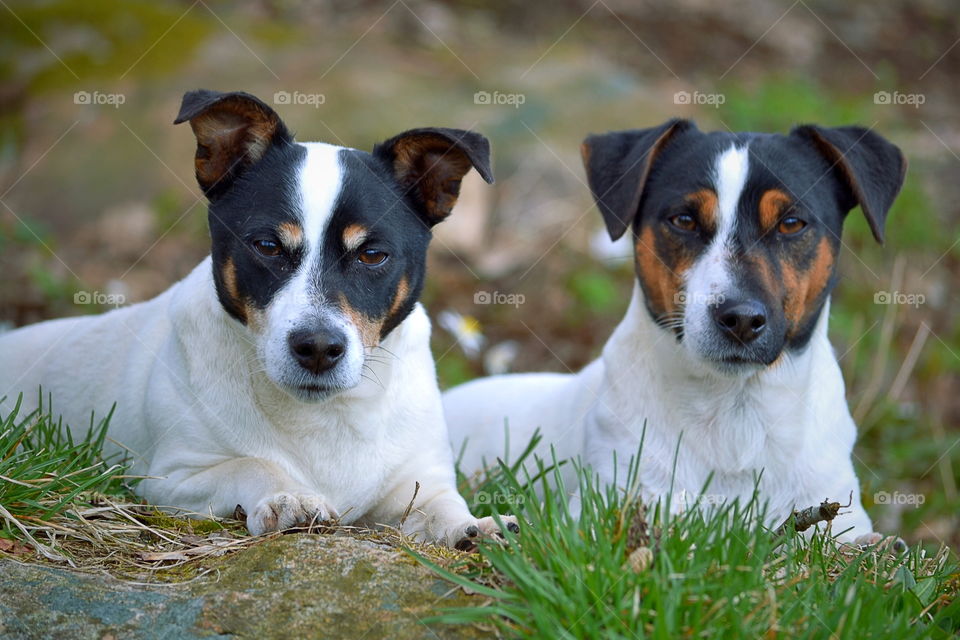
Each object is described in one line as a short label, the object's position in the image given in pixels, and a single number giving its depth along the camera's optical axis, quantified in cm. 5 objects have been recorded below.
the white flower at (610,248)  874
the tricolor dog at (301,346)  393
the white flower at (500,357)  722
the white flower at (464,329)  627
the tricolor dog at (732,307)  447
